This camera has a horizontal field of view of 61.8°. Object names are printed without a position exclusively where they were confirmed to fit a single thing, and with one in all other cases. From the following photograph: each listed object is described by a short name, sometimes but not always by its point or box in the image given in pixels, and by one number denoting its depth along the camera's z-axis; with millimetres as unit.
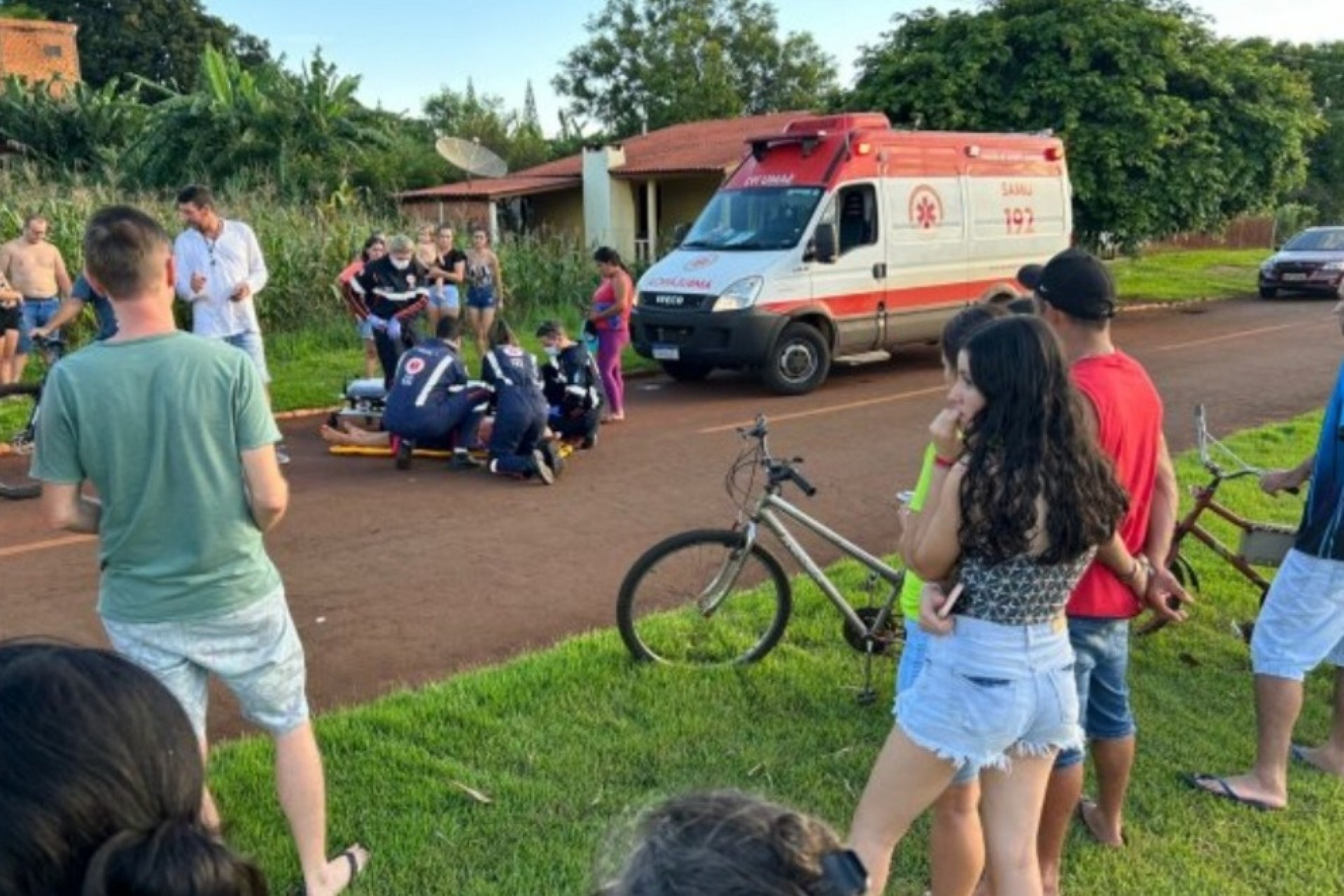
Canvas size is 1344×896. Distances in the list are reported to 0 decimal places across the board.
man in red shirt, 3002
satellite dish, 17422
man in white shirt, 8367
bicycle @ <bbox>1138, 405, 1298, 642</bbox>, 5078
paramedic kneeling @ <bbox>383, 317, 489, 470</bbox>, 8617
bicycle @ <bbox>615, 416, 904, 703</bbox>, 4637
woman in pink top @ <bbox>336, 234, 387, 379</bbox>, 11492
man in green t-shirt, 2812
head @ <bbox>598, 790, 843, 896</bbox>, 1265
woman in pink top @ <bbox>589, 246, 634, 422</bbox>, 10781
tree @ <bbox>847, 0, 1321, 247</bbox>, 20641
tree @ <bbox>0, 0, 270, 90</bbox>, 50562
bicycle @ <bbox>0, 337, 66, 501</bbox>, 7898
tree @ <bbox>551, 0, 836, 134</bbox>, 48781
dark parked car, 23516
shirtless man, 10930
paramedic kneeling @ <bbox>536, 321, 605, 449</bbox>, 9242
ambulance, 12031
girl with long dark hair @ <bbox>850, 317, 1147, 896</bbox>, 2461
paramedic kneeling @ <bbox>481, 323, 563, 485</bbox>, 8297
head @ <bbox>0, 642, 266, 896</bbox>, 1173
